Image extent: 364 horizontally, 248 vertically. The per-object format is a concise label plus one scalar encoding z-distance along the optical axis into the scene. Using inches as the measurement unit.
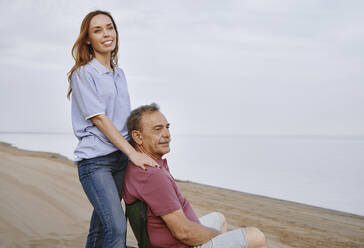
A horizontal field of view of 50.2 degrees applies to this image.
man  88.5
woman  95.4
